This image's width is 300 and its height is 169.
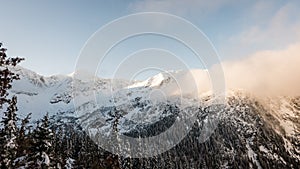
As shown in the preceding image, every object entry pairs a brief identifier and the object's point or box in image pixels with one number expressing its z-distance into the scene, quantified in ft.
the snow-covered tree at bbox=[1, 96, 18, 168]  69.13
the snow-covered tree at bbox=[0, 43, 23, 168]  42.88
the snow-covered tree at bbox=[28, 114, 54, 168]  84.94
